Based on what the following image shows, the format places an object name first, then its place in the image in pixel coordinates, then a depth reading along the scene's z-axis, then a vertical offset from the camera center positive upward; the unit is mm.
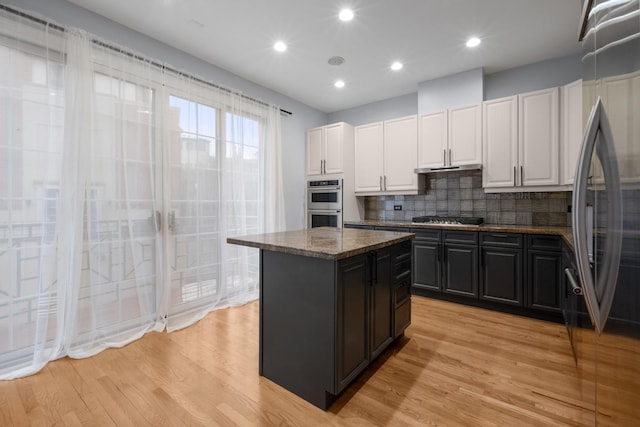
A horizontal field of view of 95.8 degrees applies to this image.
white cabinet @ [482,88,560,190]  3062 +783
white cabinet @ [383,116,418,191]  3939 +814
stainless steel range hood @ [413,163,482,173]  3461 +540
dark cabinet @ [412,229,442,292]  3459 -597
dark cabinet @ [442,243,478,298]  3233 -667
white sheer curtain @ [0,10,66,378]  1942 +177
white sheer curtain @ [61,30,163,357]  2211 +129
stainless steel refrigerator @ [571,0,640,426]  653 +9
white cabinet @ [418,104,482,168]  3484 +931
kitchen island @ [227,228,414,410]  1632 -599
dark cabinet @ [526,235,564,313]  2791 -613
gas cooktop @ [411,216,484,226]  3541 -112
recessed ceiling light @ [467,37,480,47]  2867 +1708
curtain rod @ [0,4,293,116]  1982 +1397
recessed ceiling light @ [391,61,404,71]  3348 +1724
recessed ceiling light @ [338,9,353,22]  2436 +1693
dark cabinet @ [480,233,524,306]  2988 -603
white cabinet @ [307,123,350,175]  4348 +975
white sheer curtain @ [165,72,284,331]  2871 +255
